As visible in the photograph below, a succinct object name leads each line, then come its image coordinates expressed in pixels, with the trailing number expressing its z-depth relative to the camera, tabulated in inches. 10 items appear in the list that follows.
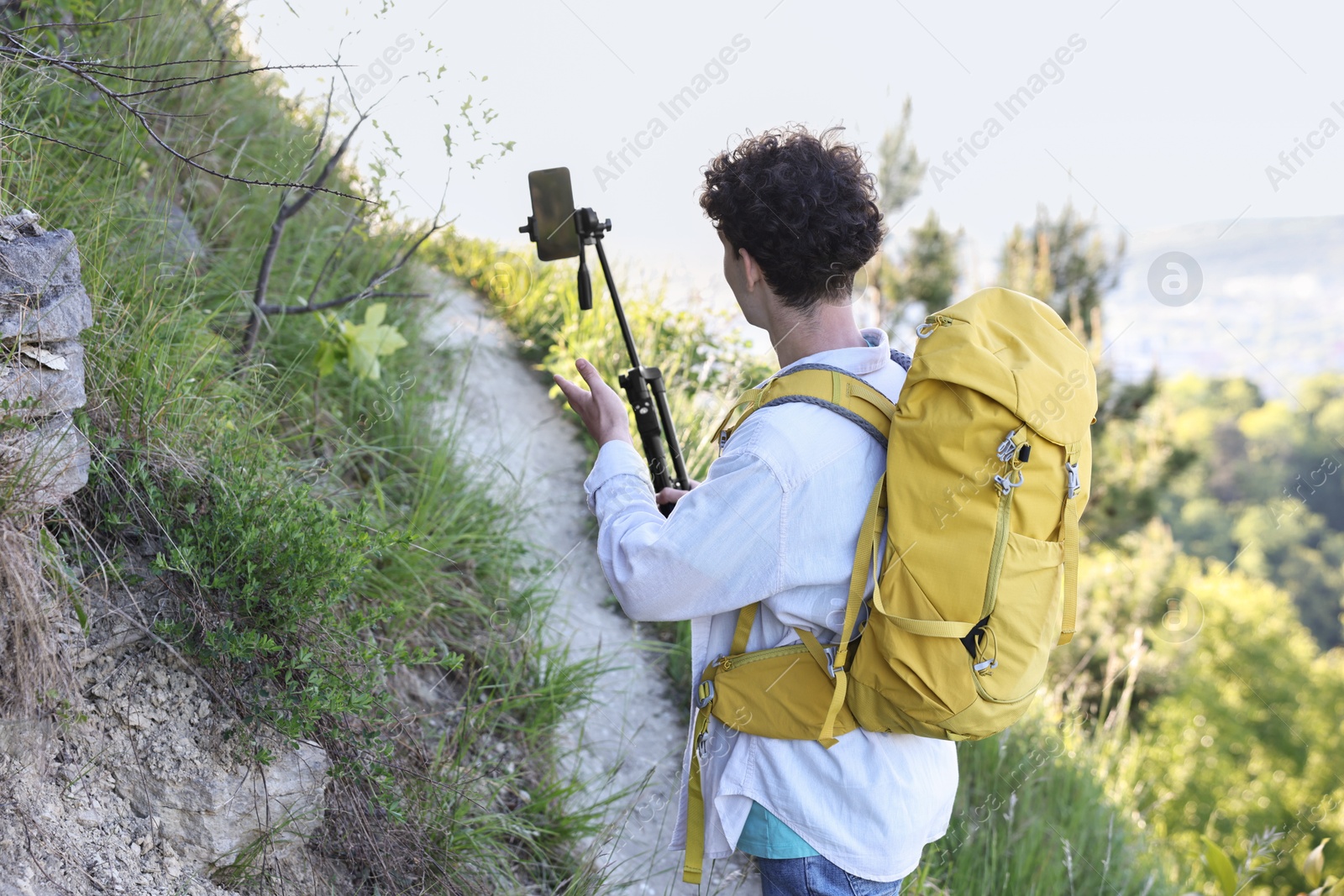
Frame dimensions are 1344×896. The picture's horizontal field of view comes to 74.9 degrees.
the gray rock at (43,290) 77.8
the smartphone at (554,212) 79.5
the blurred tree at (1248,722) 952.9
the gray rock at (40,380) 75.0
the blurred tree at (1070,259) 529.7
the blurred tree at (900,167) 400.2
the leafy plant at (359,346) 131.9
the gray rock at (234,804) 80.2
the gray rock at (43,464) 72.1
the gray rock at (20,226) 80.6
